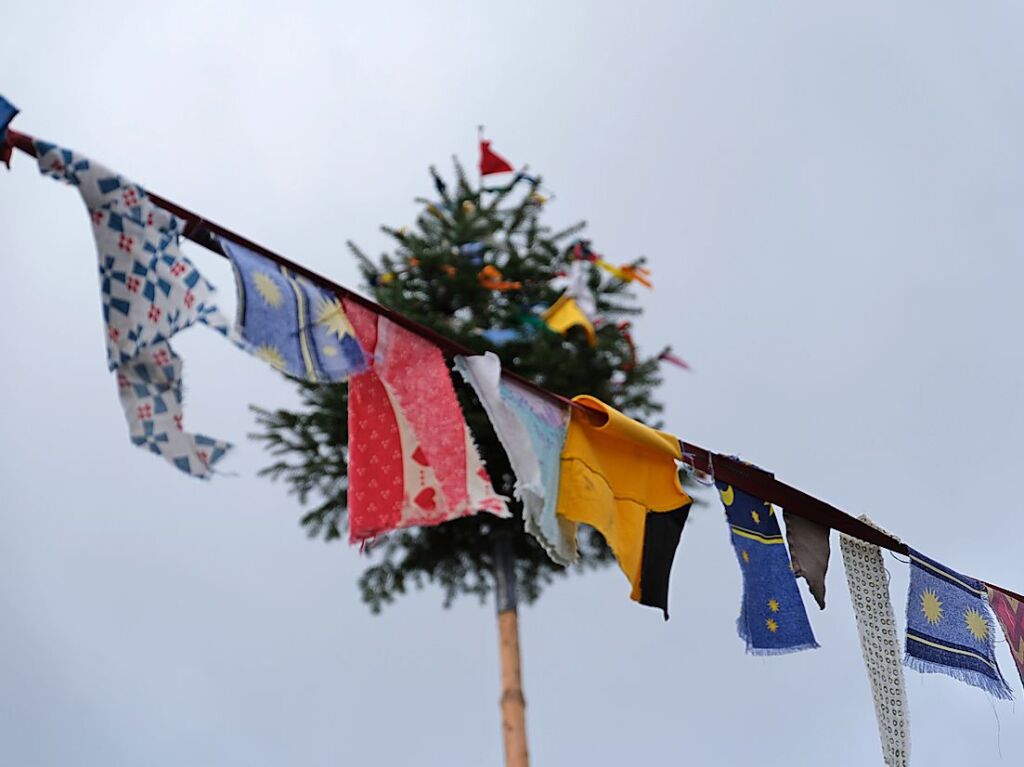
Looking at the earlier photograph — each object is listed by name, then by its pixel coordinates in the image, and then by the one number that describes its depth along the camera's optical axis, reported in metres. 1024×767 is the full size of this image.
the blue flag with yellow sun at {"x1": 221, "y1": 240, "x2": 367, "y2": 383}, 2.58
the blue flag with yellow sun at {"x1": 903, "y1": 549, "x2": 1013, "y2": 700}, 3.80
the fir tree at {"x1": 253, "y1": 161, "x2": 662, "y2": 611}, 7.17
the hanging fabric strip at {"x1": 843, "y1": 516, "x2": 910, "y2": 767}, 3.64
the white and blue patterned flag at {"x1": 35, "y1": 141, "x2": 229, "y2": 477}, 2.37
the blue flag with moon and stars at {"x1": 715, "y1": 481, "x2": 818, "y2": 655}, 3.52
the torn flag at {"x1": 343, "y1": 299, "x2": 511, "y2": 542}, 2.95
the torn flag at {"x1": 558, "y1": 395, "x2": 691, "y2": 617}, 3.18
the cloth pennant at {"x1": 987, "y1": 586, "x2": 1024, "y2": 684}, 4.03
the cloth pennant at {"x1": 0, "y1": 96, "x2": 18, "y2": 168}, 2.13
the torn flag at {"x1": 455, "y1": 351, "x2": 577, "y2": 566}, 3.04
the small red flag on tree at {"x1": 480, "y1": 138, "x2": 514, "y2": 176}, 8.02
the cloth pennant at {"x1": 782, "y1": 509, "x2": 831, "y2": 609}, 3.65
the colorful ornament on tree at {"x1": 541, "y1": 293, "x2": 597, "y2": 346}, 7.06
